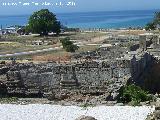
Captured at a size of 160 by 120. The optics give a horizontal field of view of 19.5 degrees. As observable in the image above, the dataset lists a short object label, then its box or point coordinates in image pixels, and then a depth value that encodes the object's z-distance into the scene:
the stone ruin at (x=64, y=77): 28.87
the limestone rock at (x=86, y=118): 16.91
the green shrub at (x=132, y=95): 23.45
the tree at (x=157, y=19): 87.25
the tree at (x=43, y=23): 82.19
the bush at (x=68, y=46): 56.30
